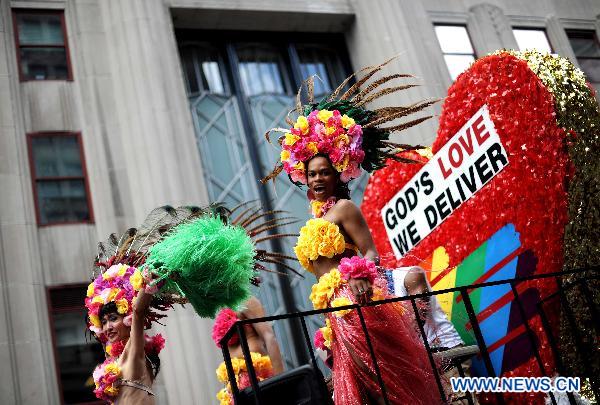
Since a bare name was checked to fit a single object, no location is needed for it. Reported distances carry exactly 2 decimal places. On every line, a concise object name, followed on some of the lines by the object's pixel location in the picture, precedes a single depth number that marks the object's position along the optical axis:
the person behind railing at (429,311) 5.42
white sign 6.14
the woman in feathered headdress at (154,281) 4.20
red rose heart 5.52
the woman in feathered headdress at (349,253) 4.27
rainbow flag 5.66
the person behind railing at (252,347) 6.26
